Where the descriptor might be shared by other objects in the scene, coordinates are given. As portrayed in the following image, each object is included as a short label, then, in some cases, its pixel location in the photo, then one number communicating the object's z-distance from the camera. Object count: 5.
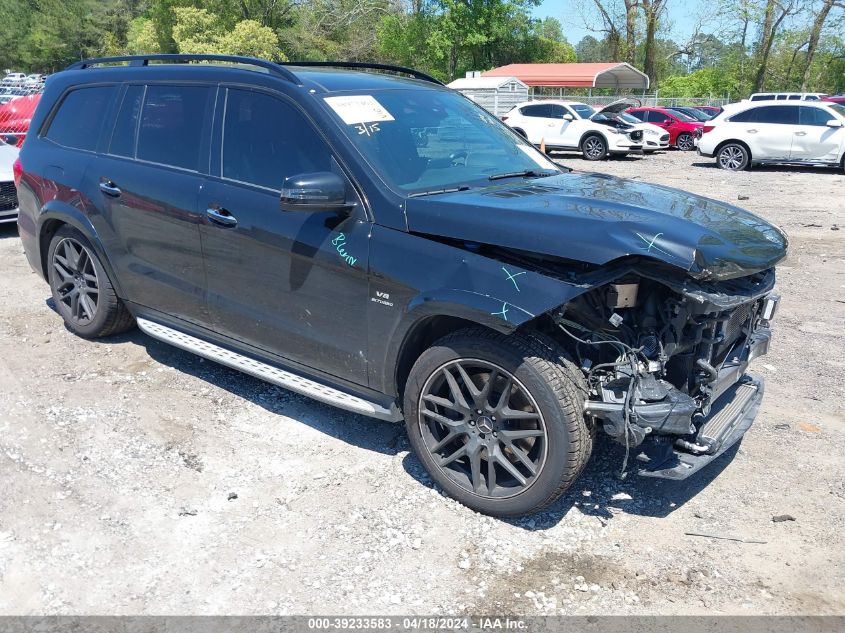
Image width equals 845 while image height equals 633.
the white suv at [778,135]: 18.14
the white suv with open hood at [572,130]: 21.94
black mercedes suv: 3.15
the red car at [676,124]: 25.62
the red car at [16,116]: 14.76
